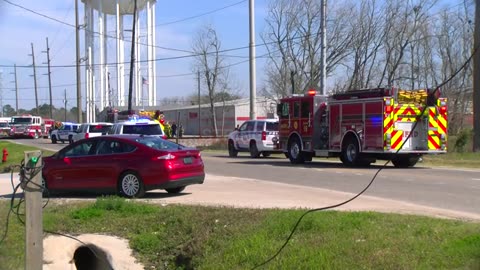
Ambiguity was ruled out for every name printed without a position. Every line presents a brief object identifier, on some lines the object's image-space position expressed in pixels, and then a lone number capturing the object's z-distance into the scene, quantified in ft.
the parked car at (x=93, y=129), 123.18
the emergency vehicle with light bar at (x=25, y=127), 216.54
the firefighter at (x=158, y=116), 126.93
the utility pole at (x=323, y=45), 100.50
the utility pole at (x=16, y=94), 347.97
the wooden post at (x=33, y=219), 21.63
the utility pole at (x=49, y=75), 278.26
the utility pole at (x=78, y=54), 170.07
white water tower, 196.50
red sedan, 43.09
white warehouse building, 234.38
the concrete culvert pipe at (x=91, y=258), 30.18
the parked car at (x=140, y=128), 75.31
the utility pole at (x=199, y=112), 230.23
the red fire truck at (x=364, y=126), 65.62
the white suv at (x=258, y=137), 91.15
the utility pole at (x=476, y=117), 90.40
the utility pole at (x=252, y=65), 116.66
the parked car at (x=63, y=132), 170.50
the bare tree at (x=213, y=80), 221.95
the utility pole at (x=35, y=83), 301.76
